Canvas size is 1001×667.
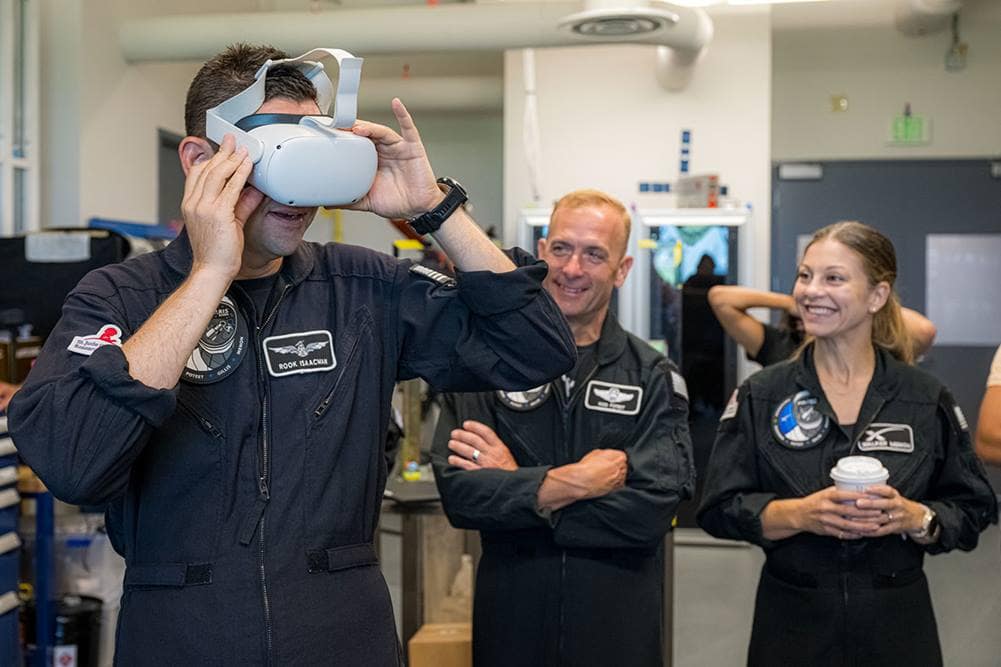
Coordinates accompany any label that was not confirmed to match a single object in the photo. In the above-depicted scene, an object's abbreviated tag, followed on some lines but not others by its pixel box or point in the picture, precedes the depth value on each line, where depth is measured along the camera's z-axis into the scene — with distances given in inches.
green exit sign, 265.4
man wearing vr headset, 47.7
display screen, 220.7
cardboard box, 109.0
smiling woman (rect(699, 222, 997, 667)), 81.5
